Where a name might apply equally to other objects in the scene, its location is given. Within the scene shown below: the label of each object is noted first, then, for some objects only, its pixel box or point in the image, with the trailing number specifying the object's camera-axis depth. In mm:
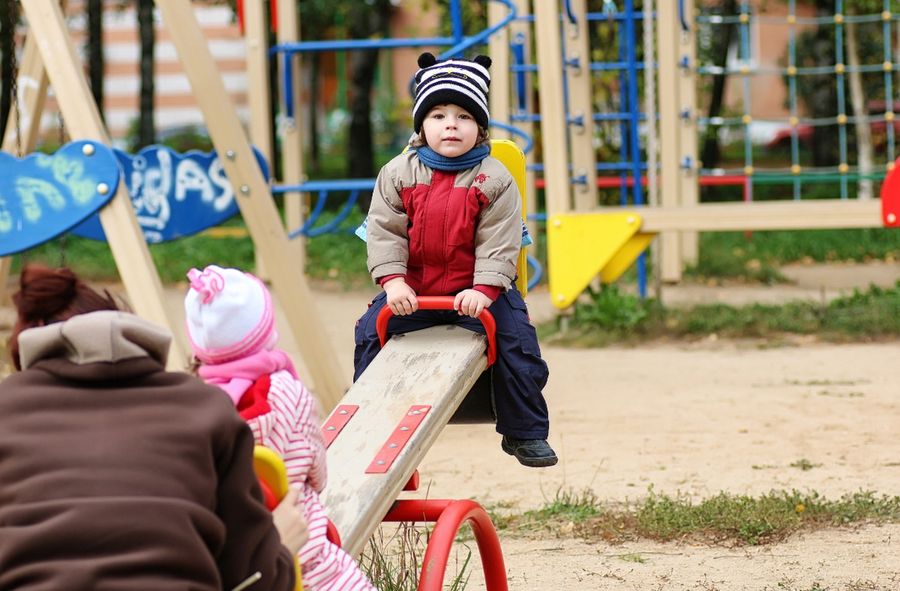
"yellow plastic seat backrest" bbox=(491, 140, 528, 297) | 7902
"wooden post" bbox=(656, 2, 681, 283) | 19172
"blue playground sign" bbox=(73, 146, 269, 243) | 14406
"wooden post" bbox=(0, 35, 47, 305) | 13977
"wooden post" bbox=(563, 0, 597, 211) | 16734
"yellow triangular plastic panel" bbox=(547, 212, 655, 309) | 15297
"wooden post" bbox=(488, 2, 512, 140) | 18516
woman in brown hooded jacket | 3584
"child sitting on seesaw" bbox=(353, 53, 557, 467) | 7160
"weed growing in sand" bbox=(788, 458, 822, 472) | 9961
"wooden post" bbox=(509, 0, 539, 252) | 19187
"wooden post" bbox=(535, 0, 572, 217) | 15477
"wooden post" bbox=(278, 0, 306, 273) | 20625
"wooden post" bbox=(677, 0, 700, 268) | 20594
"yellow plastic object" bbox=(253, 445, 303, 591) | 4195
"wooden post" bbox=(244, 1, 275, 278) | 20375
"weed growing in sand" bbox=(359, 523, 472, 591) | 6508
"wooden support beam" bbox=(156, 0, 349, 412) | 10547
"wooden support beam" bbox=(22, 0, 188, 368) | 9172
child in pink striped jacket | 4402
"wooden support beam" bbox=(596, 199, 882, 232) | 14789
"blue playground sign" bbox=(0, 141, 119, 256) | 9383
